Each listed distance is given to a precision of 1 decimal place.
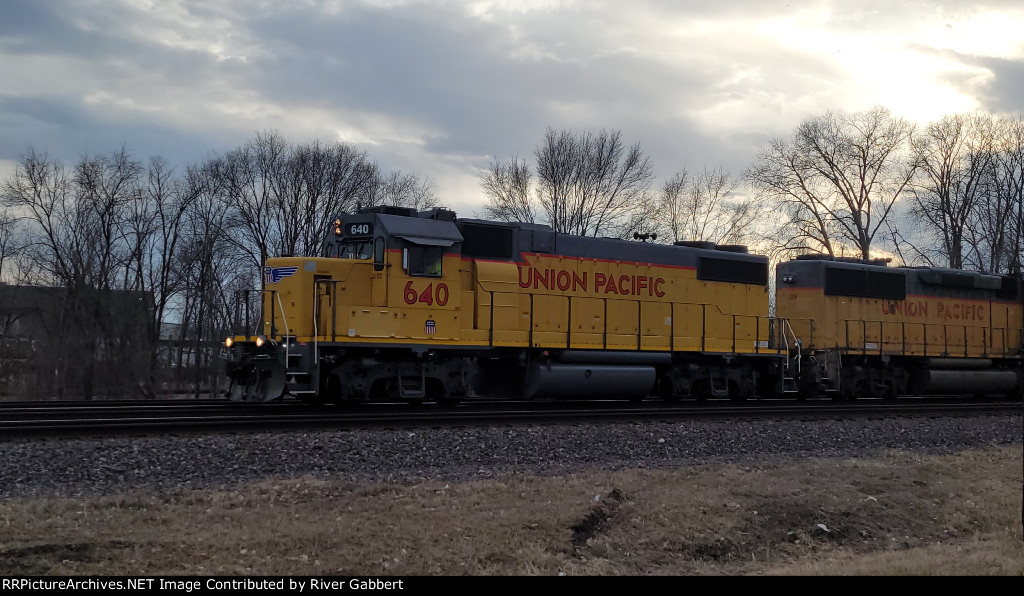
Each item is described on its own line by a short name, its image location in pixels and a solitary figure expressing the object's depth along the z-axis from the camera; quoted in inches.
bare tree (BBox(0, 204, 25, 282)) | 1466.5
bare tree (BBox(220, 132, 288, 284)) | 1636.3
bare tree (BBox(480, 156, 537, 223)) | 1592.0
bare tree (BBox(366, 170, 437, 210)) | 1681.8
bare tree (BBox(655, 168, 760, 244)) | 1713.8
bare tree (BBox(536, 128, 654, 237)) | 1585.9
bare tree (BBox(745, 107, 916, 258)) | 1704.0
